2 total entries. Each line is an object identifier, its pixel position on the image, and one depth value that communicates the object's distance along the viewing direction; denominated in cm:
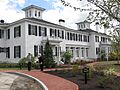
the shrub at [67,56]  1743
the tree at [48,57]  1337
